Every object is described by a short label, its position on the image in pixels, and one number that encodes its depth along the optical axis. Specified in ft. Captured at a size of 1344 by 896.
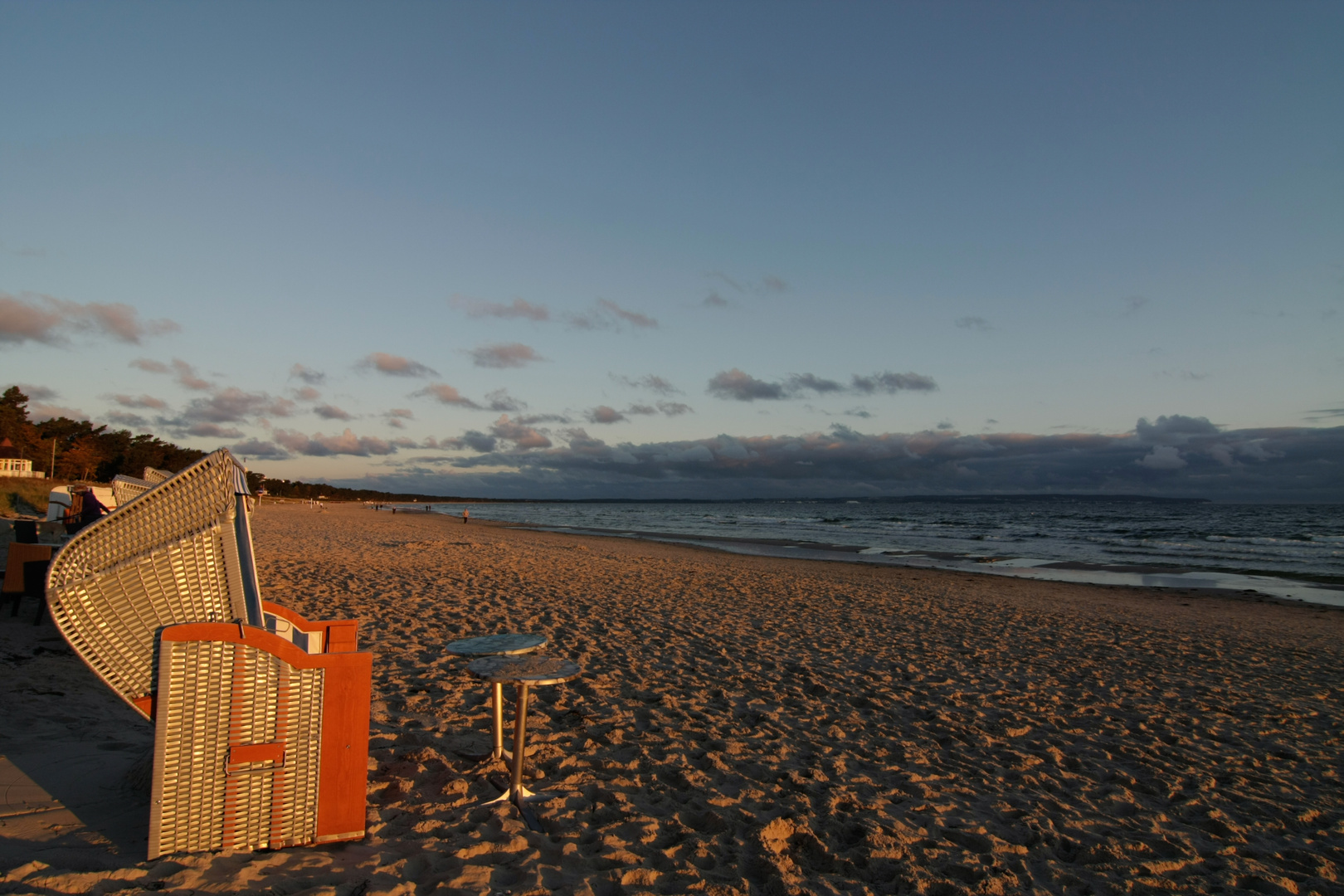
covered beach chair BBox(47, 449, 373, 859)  8.52
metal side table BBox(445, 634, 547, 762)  11.69
